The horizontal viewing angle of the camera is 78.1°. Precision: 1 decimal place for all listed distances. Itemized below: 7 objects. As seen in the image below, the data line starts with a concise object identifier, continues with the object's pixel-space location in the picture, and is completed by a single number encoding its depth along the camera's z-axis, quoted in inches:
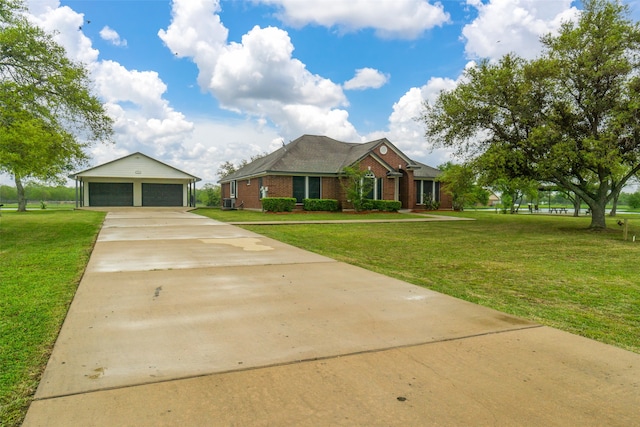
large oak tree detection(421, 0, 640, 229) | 570.3
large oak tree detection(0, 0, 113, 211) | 440.8
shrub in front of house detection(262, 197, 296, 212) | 949.2
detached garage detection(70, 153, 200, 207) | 1269.7
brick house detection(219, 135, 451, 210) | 1016.9
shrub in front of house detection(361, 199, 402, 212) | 1023.6
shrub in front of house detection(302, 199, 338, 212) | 1008.2
